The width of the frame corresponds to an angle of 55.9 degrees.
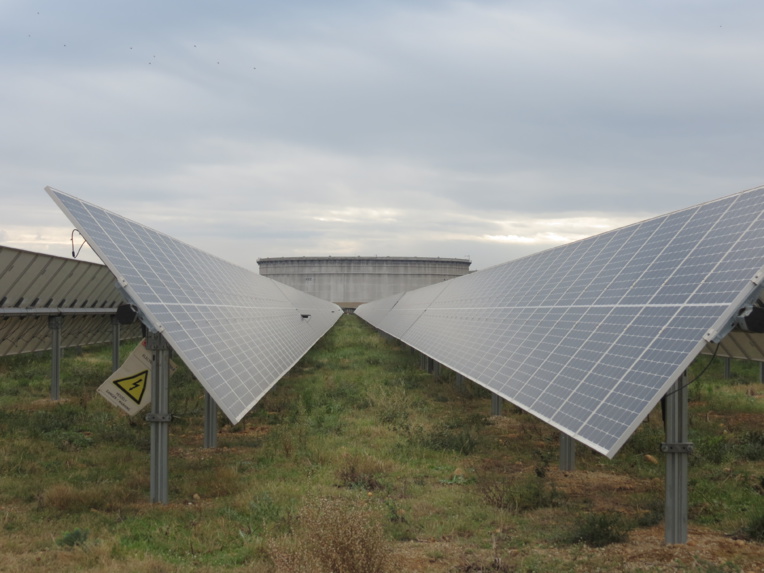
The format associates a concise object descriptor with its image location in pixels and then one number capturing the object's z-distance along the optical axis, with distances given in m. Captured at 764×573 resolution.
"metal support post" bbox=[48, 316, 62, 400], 19.89
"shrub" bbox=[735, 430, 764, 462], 13.27
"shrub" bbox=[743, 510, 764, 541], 8.33
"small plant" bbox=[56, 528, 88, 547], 7.94
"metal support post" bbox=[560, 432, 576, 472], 12.20
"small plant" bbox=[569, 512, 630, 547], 8.09
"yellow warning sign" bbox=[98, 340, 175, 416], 10.02
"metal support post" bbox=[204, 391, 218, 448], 13.70
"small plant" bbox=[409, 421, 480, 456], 13.62
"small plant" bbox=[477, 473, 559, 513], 9.81
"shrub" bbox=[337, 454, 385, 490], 10.78
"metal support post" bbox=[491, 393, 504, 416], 17.64
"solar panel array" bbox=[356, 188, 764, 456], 8.35
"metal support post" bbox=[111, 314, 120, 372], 23.24
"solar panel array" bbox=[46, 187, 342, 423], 9.87
